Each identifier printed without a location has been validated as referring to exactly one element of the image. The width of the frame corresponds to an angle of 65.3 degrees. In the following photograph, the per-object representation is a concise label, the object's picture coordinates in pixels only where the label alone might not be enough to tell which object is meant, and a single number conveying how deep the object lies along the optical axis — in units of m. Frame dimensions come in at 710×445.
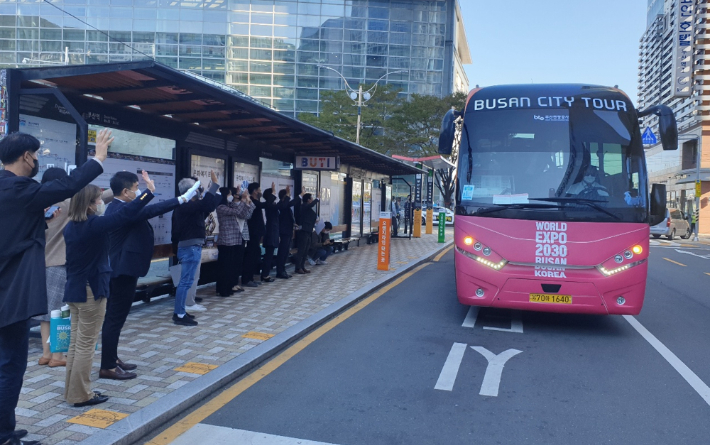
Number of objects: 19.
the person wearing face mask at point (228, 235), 8.74
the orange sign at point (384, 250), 12.35
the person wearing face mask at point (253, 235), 9.81
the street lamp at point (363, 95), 29.68
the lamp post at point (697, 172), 32.69
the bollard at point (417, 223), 24.59
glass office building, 48.41
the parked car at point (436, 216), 38.19
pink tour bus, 6.77
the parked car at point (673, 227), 29.98
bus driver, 6.93
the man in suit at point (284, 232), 10.91
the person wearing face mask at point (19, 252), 3.19
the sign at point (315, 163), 13.36
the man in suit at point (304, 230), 11.84
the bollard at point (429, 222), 26.11
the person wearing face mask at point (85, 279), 4.02
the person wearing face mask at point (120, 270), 4.70
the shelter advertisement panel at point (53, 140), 6.11
